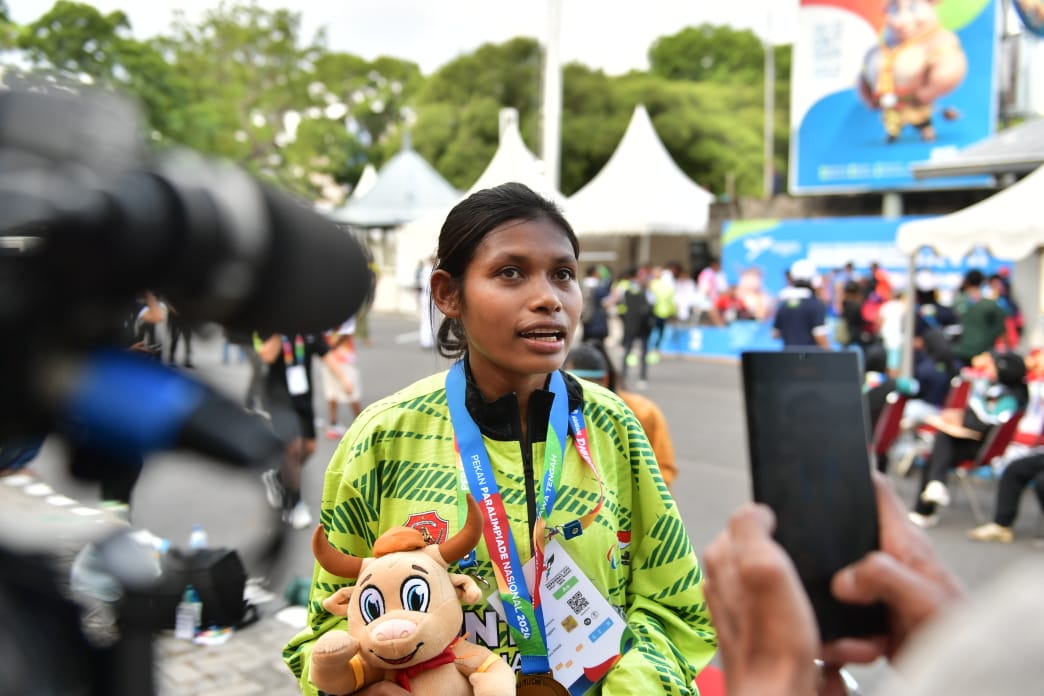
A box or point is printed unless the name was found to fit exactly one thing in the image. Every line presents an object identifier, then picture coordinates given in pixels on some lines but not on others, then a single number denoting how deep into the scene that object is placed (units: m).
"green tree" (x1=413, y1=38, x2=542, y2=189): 37.69
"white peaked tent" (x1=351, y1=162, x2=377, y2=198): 28.52
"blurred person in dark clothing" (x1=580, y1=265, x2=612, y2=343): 13.12
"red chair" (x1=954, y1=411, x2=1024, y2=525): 7.13
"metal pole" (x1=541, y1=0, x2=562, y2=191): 9.77
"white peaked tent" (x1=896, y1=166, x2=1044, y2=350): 8.77
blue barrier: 18.53
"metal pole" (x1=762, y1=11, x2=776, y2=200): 33.06
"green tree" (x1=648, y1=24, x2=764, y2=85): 52.34
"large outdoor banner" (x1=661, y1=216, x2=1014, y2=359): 18.80
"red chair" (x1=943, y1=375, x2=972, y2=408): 7.94
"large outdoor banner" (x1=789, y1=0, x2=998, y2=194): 23.44
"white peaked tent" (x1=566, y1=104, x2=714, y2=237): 20.48
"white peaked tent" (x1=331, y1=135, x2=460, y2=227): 23.19
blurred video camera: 0.65
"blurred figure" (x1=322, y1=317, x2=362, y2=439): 9.14
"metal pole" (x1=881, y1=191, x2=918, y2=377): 10.80
